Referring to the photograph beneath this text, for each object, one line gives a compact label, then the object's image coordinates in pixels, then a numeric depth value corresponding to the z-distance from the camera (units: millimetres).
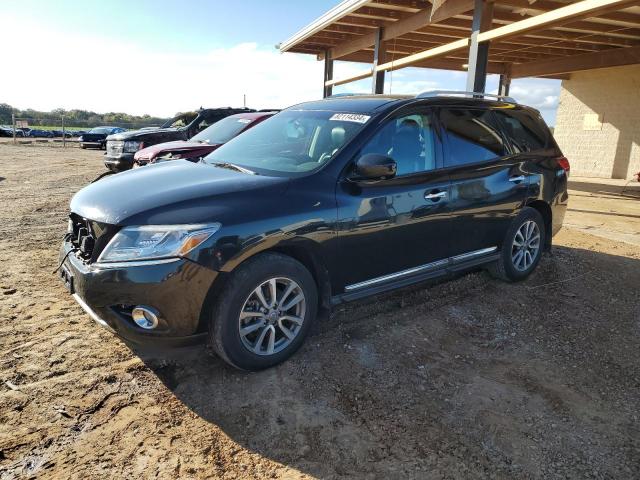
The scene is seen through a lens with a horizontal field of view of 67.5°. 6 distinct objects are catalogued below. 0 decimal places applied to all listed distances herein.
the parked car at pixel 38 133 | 42525
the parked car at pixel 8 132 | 39281
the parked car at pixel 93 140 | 27438
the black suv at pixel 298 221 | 2785
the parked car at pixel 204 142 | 7645
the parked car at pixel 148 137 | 10203
